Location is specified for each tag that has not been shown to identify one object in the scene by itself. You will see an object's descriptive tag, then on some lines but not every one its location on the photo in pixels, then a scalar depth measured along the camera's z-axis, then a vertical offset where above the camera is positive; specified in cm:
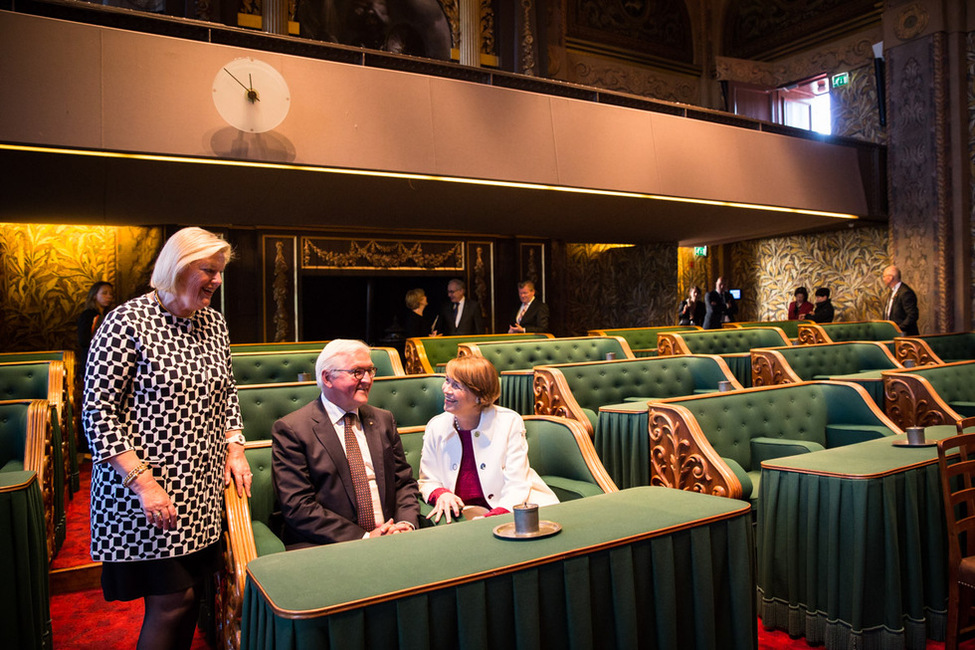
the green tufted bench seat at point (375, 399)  337 -35
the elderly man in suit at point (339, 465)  206 -41
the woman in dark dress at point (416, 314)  736 +16
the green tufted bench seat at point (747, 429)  310 -56
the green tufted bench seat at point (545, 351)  582 -21
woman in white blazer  239 -42
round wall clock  556 +189
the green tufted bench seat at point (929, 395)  420 -49
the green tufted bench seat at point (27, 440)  305 -45
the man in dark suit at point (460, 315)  745 +14
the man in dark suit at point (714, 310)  1007 +17
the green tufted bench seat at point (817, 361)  557 -35
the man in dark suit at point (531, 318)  761 +9
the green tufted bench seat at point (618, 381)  448 -40
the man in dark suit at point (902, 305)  777 +14
